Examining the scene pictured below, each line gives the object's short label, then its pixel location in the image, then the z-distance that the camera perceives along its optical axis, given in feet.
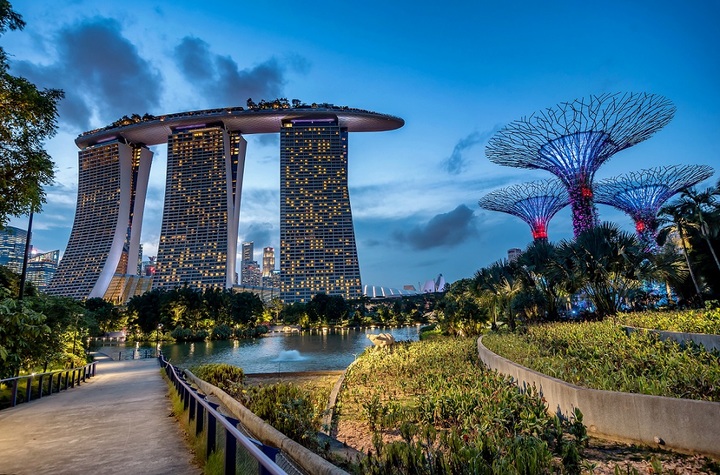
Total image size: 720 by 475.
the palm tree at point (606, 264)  96.63
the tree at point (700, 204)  97.52
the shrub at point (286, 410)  24.71
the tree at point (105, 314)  293.02
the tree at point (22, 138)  29.50
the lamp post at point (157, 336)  239.60
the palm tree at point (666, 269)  96.21
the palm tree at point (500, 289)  127.95
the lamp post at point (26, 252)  68.90
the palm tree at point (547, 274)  109.50
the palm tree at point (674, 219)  101.14
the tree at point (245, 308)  294.25
